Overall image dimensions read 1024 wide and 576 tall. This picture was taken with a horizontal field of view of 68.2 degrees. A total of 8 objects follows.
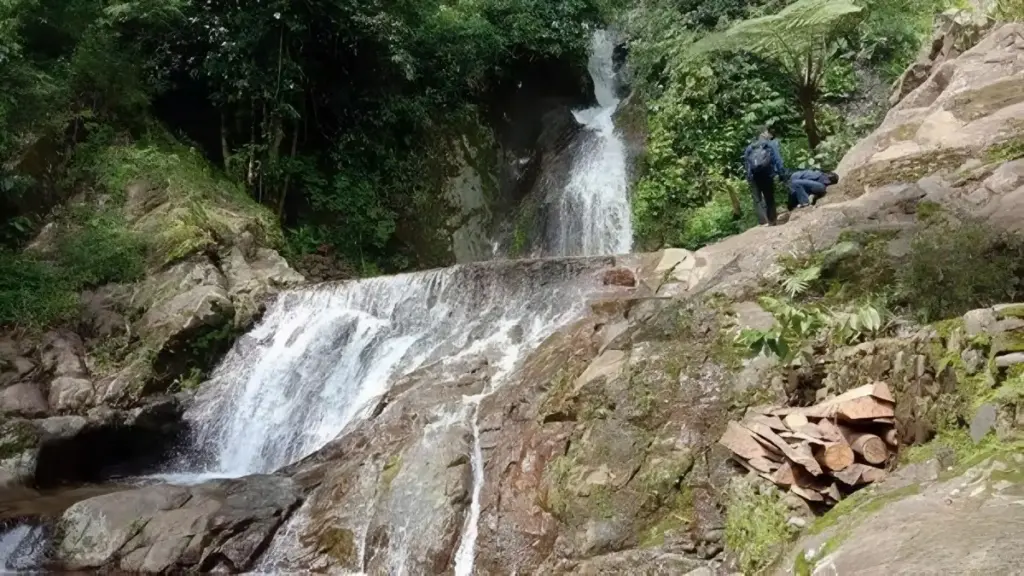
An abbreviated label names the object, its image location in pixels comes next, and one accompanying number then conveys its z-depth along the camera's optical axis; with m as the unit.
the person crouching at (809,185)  10.47
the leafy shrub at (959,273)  5.38
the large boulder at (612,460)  5.46
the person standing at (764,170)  10.59
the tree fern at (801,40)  11.89
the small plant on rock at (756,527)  4.46
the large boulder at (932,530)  2.74
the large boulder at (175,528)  7.11
